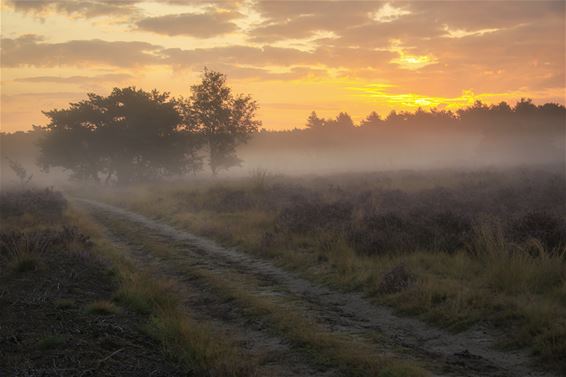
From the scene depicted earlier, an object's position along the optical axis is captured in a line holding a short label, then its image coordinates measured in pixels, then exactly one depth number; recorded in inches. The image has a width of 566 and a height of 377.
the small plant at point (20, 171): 1953.7
